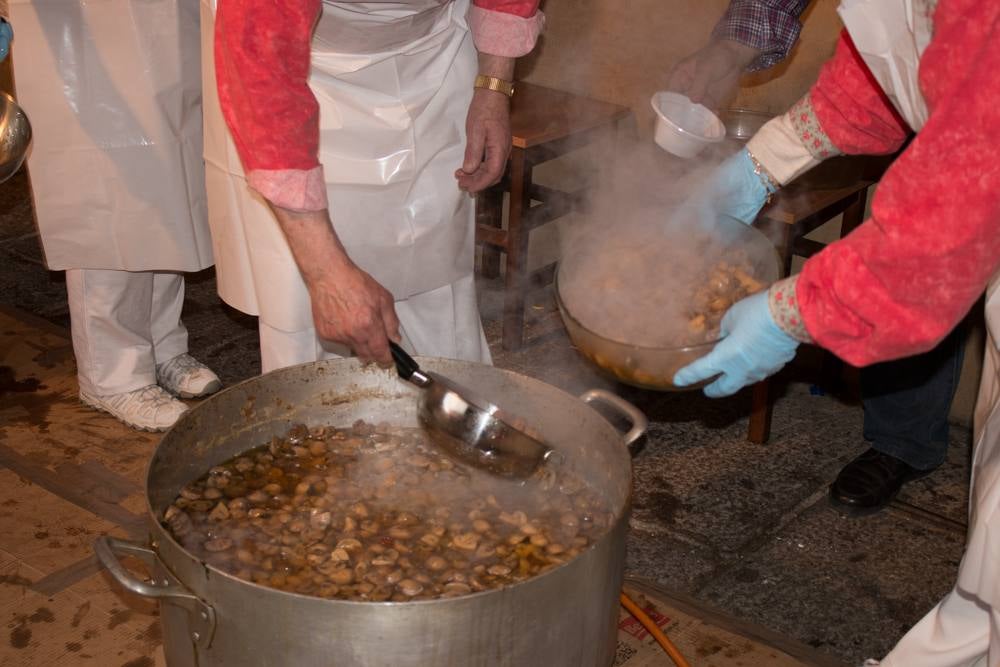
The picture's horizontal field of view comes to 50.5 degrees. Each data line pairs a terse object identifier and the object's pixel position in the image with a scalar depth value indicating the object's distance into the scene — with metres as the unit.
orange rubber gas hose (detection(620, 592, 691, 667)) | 1.81
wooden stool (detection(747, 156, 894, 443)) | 2.56
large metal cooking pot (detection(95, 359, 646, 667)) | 1.17
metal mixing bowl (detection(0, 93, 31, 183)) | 2.09
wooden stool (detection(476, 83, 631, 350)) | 3.03
